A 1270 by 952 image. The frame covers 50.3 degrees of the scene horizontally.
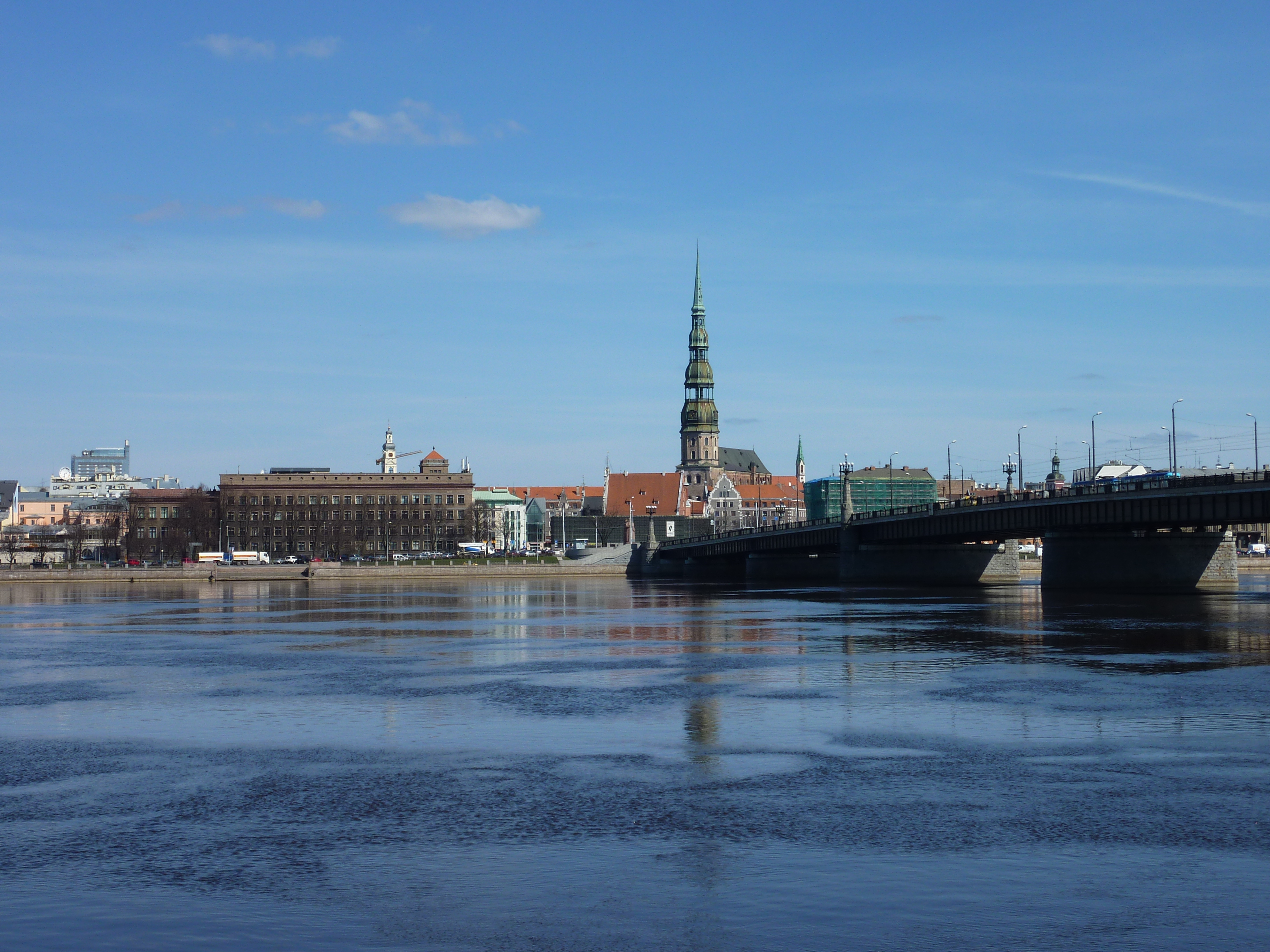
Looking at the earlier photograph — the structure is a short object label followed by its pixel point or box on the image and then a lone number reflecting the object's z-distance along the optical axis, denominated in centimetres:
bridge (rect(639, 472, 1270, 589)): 8656
